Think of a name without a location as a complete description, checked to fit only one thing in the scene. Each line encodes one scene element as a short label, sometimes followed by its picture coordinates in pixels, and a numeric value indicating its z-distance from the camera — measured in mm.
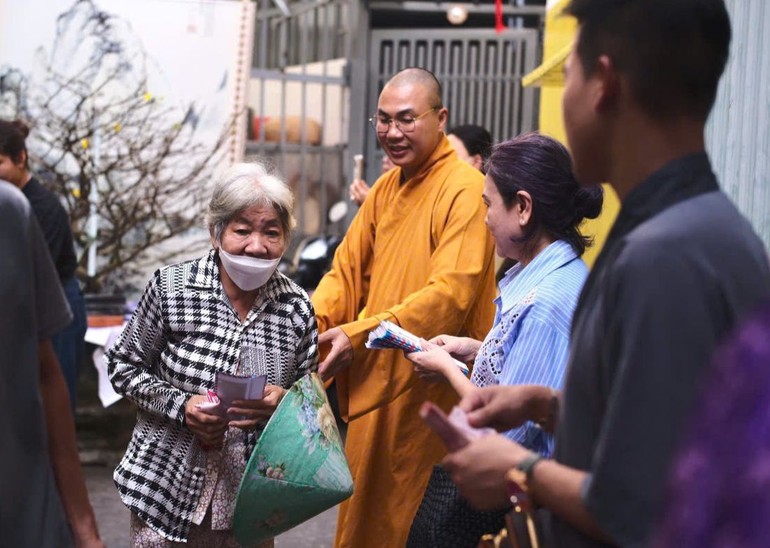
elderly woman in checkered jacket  2854
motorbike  7812
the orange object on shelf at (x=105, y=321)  6520
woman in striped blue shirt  2414
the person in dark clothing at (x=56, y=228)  5344
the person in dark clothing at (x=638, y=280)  1312
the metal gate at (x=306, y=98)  8984
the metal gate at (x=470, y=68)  9102
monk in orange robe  3625
